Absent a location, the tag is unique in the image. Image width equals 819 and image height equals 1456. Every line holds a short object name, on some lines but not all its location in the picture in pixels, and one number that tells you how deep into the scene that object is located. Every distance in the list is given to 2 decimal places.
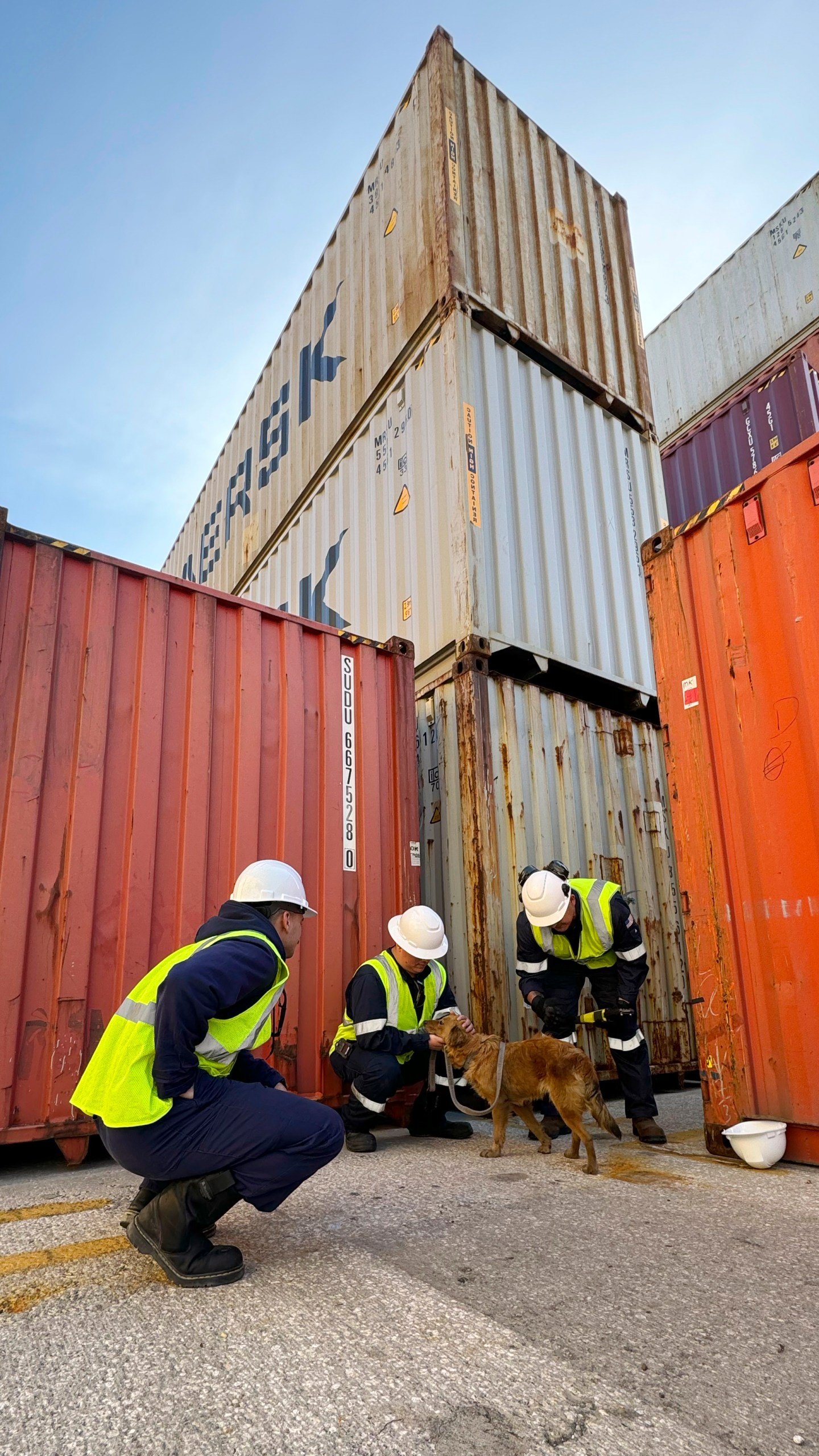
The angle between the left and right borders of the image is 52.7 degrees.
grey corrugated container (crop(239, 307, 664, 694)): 6.46
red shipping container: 4.04
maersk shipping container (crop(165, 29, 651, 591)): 7.40
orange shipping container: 3.84
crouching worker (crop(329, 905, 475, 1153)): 4.50
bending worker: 4.72
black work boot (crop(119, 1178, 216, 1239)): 2.86
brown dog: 4.06
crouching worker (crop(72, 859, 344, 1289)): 2.44
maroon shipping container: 9.42
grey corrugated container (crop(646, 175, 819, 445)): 10.84
